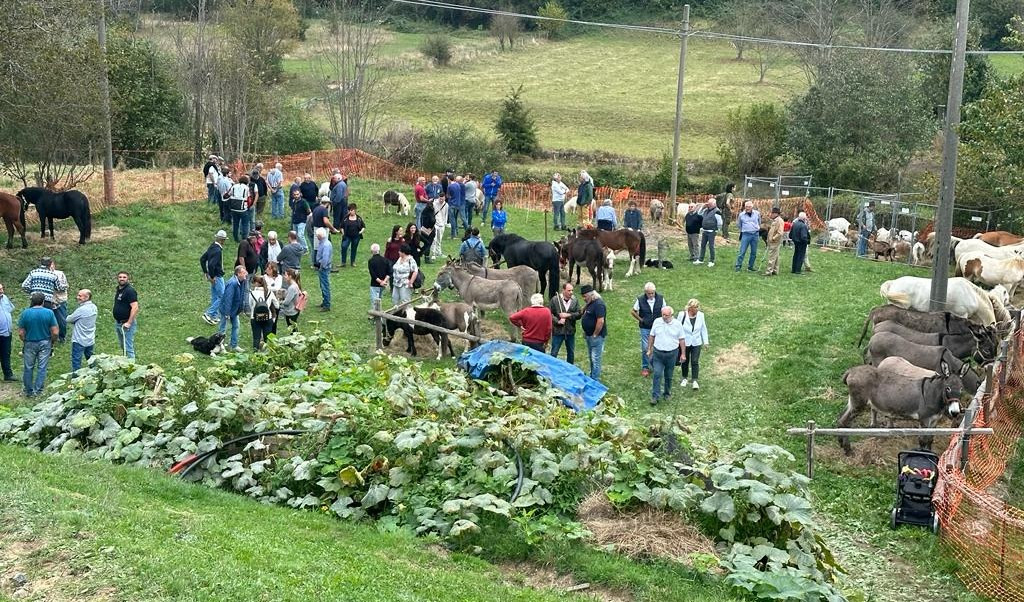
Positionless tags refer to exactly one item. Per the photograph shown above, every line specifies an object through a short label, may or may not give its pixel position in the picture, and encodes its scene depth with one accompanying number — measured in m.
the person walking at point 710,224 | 25.48
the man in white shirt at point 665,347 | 16.31
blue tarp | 14.98
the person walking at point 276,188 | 27.94
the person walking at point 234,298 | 17.86
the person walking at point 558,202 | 28.83
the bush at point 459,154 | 38.22
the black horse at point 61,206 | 23.86
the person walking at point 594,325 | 16.98
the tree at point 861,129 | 38.12
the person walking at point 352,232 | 23.55
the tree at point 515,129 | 45.94
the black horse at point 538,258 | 22.06
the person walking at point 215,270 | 19.16
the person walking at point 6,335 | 16.12
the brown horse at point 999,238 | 26.98
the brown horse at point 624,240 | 24.23
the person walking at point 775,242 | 24.30
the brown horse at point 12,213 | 22.95
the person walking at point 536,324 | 16.86
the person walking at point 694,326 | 16.83
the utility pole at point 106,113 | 24.92
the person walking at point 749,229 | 25.03
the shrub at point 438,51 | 66.31
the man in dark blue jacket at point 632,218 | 26.12
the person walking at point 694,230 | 25.69
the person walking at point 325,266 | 20.69
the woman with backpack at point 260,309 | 17.75
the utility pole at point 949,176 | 18.11
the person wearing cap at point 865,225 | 28.86
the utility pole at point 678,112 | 31.11
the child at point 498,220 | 26.79
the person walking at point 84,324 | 16.09
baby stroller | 12.07
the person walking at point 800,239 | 24.83
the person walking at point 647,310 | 17.45
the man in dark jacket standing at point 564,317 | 17.53
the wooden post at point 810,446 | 12.99
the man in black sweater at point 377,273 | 19.58
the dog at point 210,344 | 17.91
